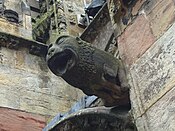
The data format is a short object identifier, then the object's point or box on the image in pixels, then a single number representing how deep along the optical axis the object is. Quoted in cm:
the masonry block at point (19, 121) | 426
